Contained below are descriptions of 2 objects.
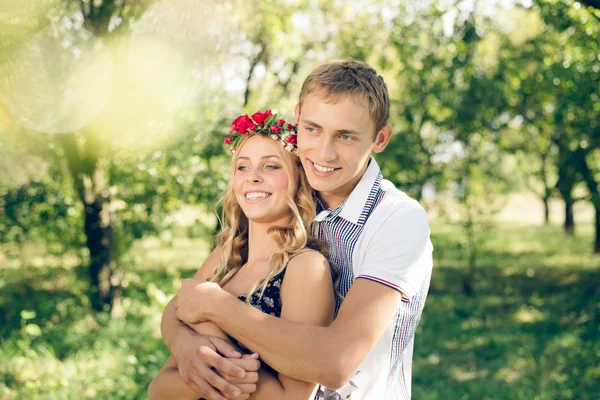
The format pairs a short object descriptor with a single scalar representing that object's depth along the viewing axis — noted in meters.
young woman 2.00
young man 1.82
